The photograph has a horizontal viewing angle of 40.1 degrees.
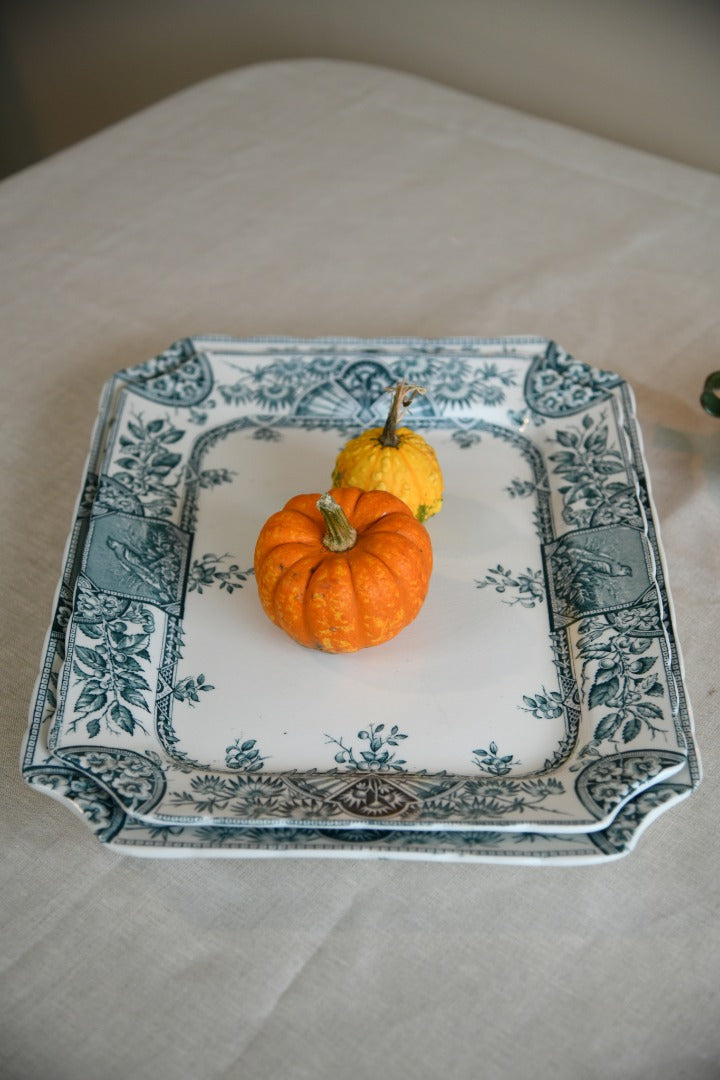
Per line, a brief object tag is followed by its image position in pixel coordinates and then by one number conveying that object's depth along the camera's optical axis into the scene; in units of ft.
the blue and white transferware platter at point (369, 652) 3.27
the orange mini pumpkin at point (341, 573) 3.68
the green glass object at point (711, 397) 4.30
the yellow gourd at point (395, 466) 4.15
